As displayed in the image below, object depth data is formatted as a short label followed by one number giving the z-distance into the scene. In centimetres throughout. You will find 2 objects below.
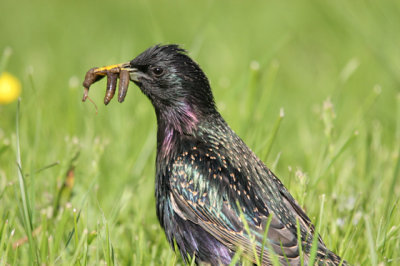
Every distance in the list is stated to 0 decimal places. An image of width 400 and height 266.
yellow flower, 980
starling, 607
